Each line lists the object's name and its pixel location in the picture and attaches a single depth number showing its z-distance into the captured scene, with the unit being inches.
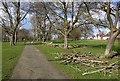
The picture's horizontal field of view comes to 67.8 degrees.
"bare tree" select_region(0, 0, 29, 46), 742.9
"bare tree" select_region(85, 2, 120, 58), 319.0
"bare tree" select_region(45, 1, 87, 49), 526.9
